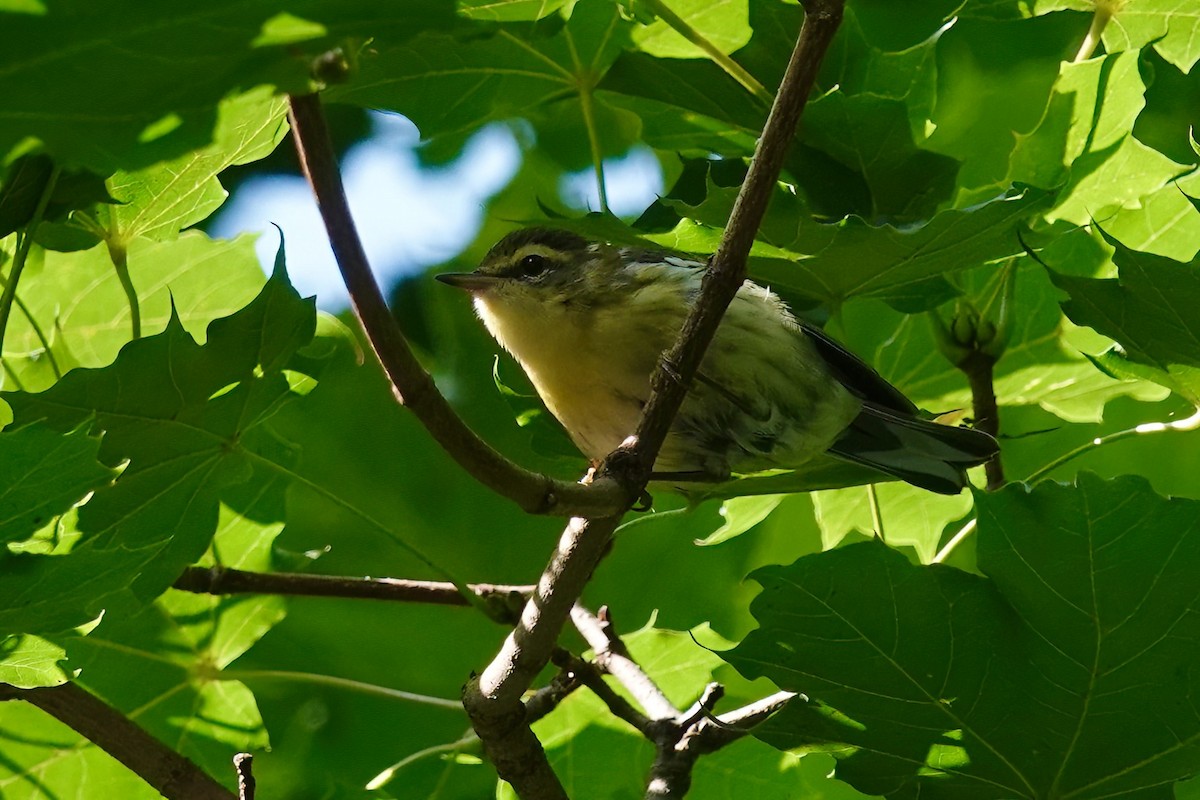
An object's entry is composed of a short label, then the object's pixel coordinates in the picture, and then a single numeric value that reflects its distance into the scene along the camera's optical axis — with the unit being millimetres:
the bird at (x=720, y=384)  6129
